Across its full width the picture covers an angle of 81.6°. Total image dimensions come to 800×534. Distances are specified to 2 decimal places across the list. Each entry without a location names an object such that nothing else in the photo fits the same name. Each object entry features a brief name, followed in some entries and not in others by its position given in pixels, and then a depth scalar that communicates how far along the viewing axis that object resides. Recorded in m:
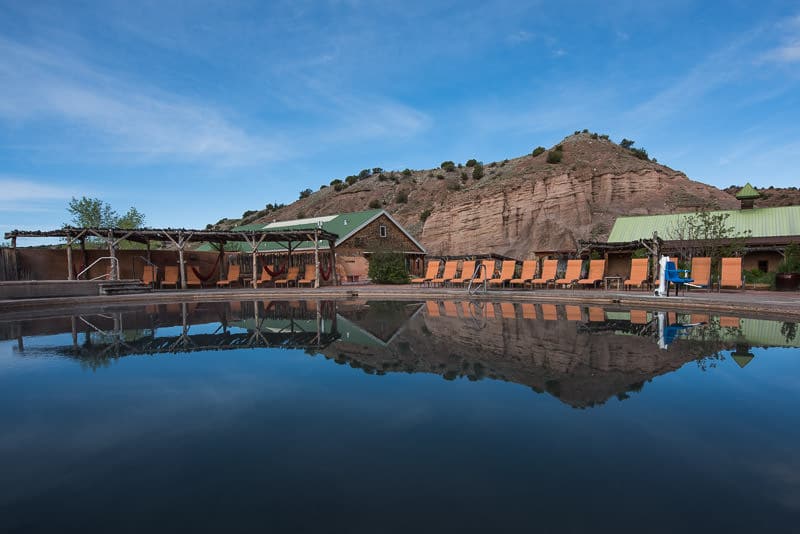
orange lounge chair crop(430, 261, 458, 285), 18.15
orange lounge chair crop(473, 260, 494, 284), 19.30
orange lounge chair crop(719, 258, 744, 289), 14.23
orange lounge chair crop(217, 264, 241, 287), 20.64
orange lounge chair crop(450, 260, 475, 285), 17.75
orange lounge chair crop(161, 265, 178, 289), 19.84
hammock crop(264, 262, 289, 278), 20.67
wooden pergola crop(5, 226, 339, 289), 18.08
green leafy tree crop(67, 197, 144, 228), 32.84
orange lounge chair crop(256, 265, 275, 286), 21.46
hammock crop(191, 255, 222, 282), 19.41
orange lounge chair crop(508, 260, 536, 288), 16.53
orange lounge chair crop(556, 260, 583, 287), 16.32
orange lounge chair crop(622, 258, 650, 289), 14.97
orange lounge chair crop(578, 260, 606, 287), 15.88
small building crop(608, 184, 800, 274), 19.47
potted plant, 15.22
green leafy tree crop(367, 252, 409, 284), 22.72
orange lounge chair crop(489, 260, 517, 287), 17.03
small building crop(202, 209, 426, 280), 26.78
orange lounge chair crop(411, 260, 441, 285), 18.26
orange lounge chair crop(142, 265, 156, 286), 19.80
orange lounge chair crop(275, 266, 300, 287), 21.23
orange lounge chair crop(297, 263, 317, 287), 20.46
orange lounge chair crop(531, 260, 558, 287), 16.41
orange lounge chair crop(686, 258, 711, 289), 14.44
